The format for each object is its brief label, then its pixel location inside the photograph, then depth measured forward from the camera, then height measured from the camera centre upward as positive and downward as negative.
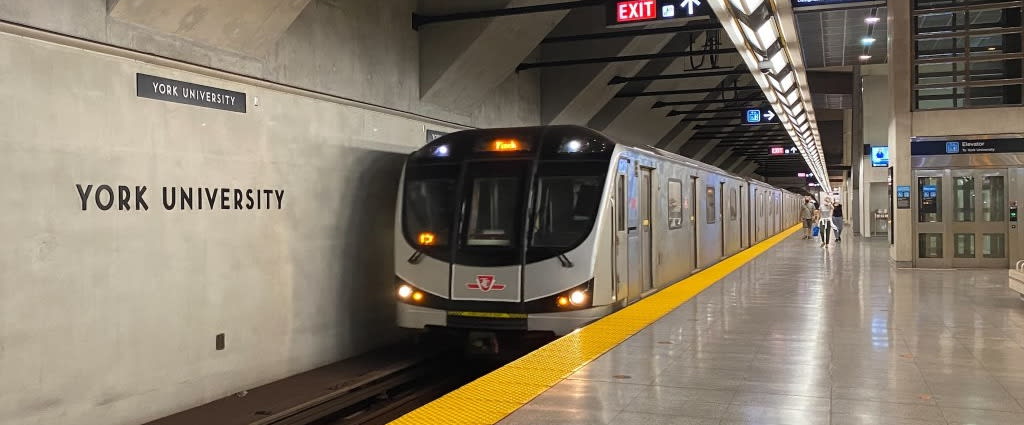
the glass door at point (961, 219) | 14.26 -0.22
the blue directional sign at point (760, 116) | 19.33 +2.33
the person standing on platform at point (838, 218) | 24.25 -0.31
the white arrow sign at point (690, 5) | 8.95 +2.36
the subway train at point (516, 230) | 7.44 -0.19
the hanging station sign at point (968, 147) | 13.90 +1.09
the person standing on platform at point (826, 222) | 23.18 -0.41
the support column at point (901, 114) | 14.48 +1.74
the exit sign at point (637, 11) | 9.26 +2.41
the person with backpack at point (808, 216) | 28.00 -0.28
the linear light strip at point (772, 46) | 6.99 +1.77
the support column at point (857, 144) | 33.12 +2.83
